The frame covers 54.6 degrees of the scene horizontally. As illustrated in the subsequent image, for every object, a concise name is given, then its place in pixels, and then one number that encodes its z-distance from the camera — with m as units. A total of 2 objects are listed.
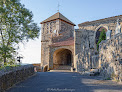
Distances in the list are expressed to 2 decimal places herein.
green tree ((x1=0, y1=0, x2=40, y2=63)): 9.55
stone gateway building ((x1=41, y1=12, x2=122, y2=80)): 5.97
